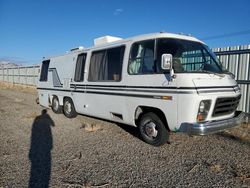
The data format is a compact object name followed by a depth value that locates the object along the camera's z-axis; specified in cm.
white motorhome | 386
